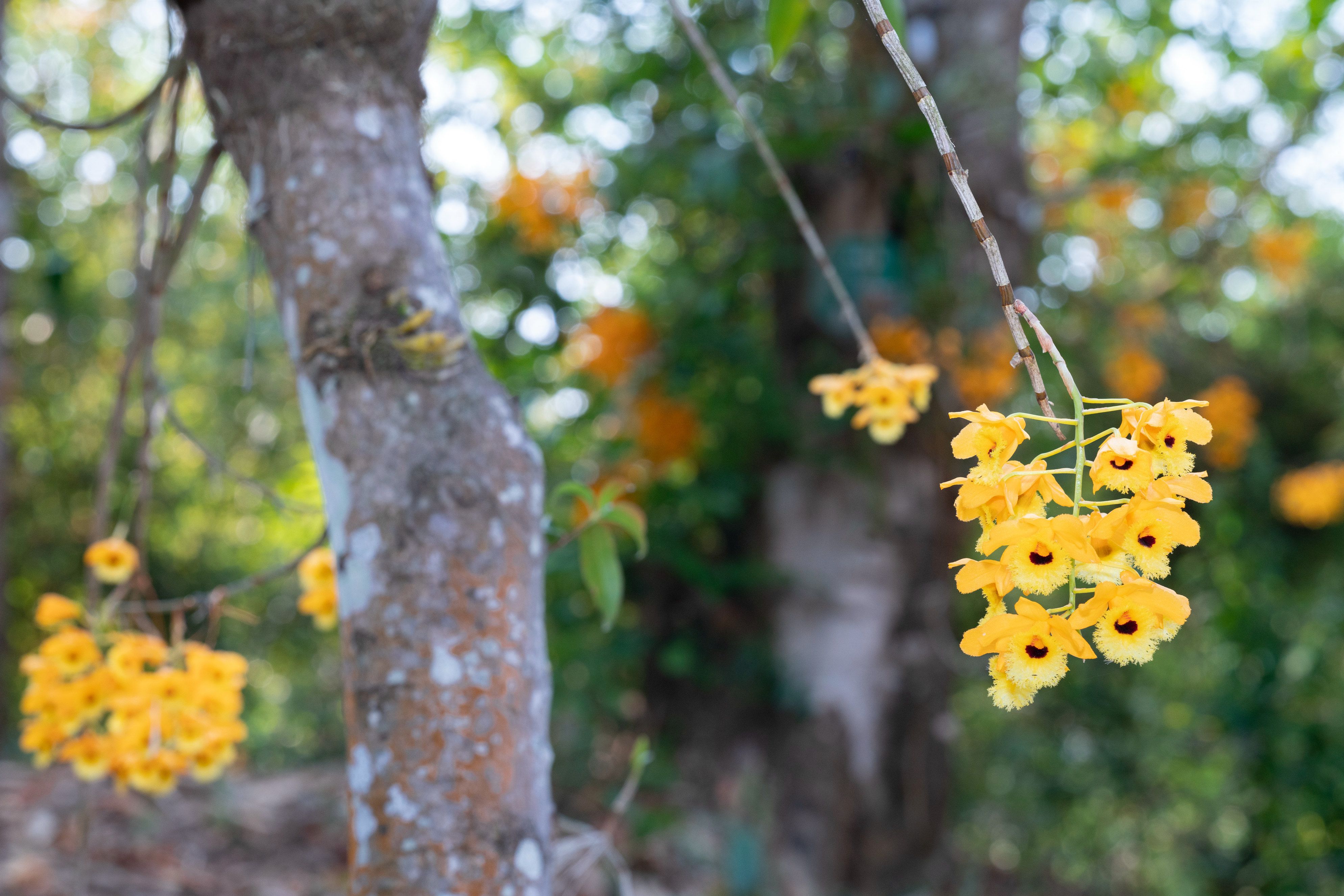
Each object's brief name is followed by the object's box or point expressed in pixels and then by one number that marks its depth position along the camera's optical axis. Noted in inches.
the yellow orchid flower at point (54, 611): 50.8
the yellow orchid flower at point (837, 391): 47.0
